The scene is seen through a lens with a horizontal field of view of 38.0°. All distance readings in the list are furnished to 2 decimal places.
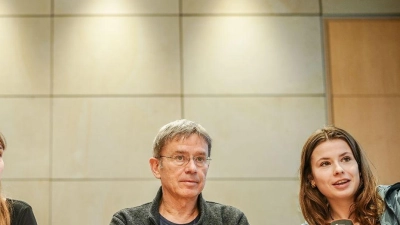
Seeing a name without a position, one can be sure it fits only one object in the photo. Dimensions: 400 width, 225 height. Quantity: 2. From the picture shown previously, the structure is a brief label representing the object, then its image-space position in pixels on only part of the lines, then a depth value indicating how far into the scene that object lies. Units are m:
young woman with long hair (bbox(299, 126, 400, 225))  2.69
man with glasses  2.84
